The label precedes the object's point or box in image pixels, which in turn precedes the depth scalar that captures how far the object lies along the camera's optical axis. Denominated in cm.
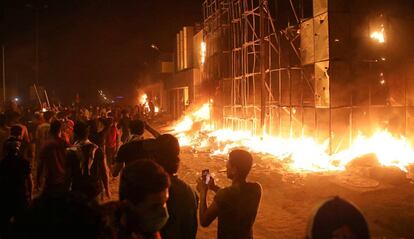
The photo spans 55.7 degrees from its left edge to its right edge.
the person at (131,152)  510
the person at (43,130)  891
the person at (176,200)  300
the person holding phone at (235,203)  338
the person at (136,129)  606
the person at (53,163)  559
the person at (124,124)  1145
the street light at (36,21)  2672
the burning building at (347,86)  1291
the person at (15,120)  764
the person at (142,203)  216
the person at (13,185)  487
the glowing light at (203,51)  2751
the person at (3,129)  794
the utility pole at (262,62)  1638
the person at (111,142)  936
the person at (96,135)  816
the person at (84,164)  556
